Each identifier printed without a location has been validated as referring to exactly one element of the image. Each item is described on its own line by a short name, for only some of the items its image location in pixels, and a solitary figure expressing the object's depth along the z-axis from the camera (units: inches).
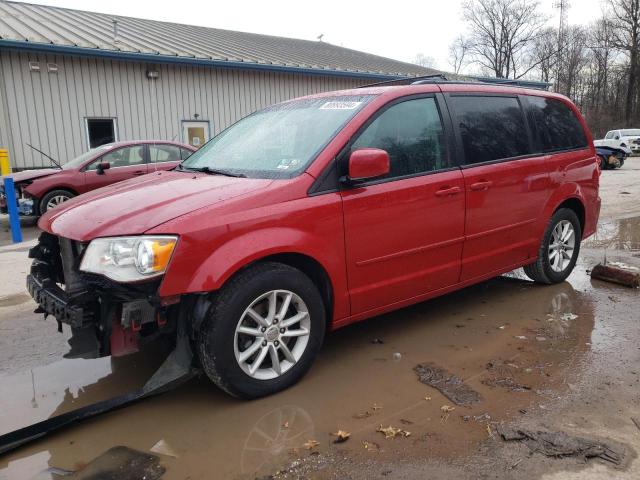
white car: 1095.6
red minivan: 112.1
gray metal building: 503.8
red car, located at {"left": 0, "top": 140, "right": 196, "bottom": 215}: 387.2
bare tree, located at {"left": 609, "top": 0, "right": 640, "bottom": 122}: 1739.7
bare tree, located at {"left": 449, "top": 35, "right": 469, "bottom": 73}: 2181.3
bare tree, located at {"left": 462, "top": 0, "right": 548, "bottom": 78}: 2090.3
